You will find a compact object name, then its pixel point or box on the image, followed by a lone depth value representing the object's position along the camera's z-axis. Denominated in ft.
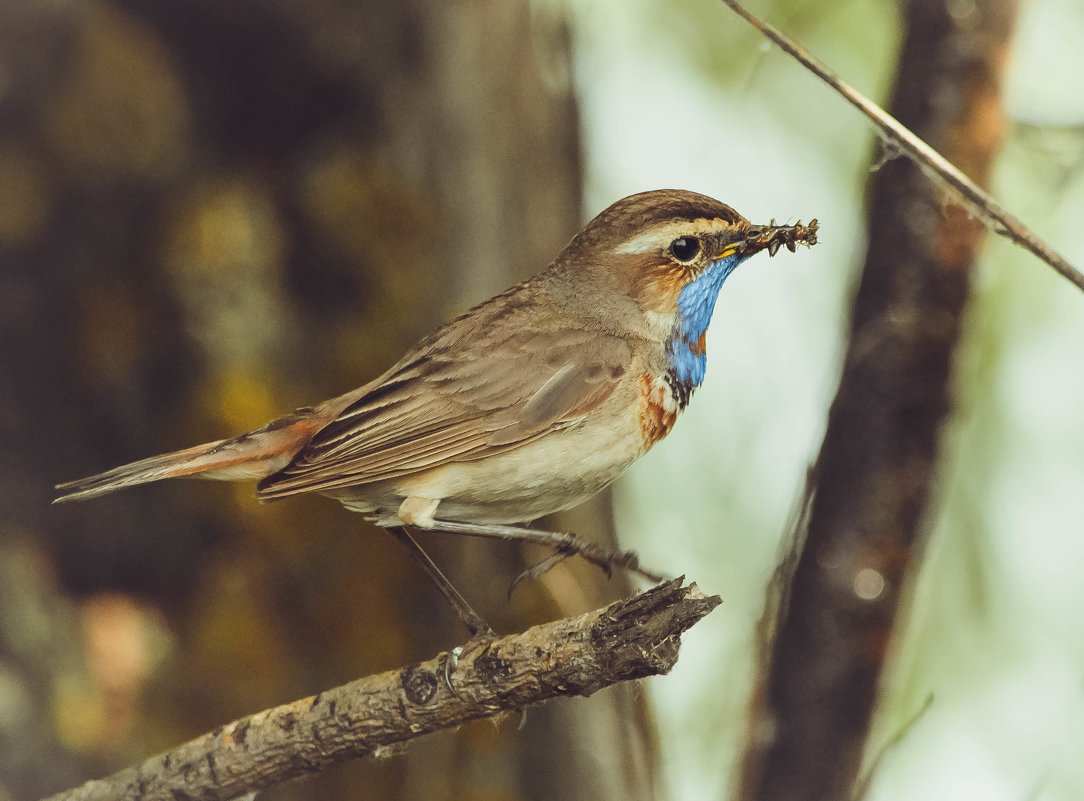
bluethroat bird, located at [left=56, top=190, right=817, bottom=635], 17.78
